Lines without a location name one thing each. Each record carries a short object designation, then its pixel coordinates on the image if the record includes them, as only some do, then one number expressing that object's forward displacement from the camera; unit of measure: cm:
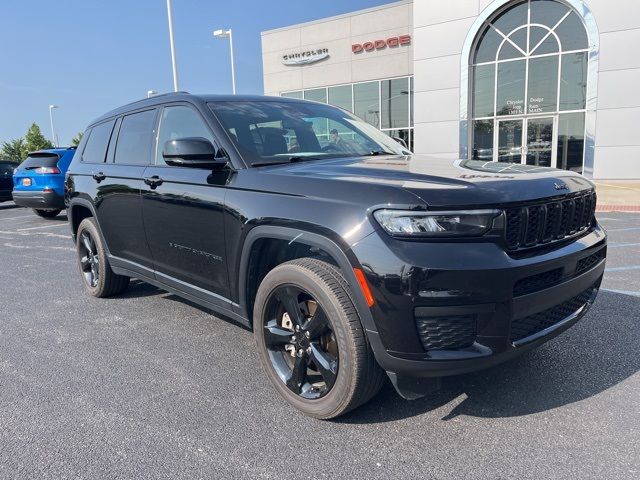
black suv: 217
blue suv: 1126
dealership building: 1639
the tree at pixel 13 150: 5778
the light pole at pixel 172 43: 1786
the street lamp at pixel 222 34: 2203
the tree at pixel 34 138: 5497
